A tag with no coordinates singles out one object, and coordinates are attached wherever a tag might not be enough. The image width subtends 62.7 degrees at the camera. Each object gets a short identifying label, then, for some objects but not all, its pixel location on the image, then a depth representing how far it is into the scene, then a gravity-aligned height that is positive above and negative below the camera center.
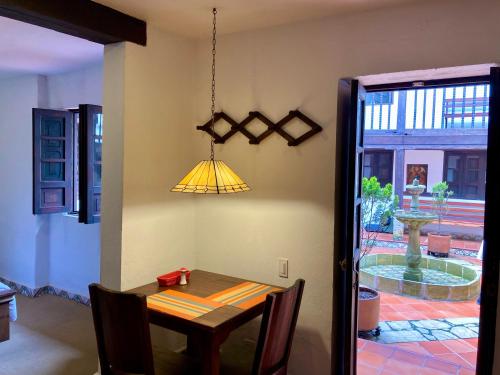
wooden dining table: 1.88 -0.72
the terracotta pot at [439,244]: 7.17 -1.16
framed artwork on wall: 10.39 +0.15
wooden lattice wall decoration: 2.48 +0.30
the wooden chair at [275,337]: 1.88 -0.79
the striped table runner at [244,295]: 2.19 -0.69
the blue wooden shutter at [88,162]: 3.87 +0.07
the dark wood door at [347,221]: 2.33 -0.26
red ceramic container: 2.44 -0.64
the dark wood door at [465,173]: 10.12 +0.15
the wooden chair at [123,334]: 1.81 -0.75
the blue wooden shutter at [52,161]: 4.31 +0.08
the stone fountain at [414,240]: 5.54 -0.86
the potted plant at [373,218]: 3.86 -0.70
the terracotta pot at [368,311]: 3.82 -1.27
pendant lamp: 2.05 -0.04
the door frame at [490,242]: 1.99 -0.31
